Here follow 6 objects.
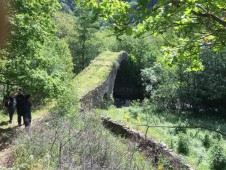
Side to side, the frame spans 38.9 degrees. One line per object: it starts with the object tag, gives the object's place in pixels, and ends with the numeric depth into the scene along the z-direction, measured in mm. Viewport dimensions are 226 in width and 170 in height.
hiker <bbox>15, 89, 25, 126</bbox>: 12125
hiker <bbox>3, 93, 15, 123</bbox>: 14164
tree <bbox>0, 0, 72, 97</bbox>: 11359
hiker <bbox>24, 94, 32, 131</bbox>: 12062
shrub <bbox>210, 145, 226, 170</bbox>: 12492
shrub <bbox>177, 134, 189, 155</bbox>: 14227
